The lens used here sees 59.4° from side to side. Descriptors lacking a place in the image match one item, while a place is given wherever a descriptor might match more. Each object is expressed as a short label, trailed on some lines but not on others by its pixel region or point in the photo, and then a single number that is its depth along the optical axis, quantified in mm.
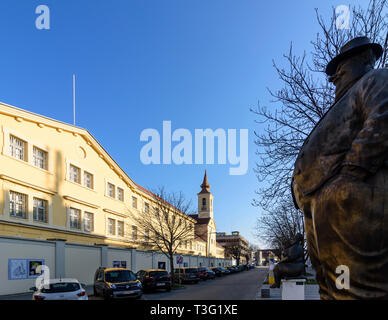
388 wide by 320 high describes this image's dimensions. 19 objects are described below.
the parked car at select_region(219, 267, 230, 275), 51725
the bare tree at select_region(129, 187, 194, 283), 32094
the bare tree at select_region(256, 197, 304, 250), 32200
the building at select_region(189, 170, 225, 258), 82062
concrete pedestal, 8273
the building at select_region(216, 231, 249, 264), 101375
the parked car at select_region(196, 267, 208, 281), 38188
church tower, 96025
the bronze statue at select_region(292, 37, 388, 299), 2266
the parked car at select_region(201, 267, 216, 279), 39712
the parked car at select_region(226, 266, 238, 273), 61328
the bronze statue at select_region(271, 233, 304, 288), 12953
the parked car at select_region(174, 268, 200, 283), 33906
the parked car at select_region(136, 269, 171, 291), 23656
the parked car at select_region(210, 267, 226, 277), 49281
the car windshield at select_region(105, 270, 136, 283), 18672
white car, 12305
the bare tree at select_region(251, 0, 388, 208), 9648
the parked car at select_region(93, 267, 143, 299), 17609
